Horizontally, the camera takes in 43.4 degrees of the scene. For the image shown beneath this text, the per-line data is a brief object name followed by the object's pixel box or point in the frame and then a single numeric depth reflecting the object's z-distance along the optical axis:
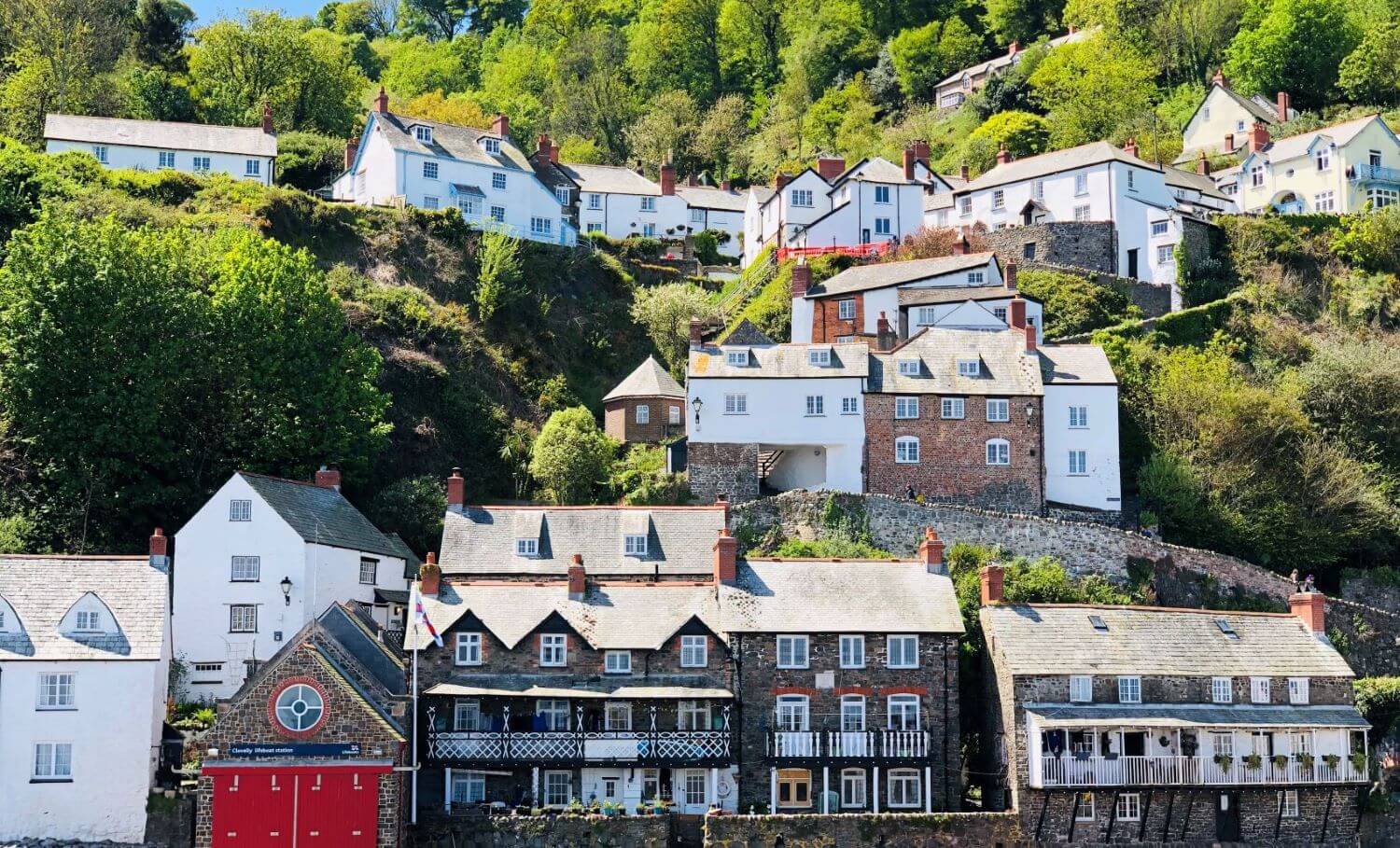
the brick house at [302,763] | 43.59
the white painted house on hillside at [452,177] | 81.75
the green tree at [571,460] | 62.22
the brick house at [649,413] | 67.88
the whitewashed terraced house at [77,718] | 43.84
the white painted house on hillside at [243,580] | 50.81
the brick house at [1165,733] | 46.22
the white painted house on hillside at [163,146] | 82.88
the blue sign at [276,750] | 43.75
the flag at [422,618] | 46.94
